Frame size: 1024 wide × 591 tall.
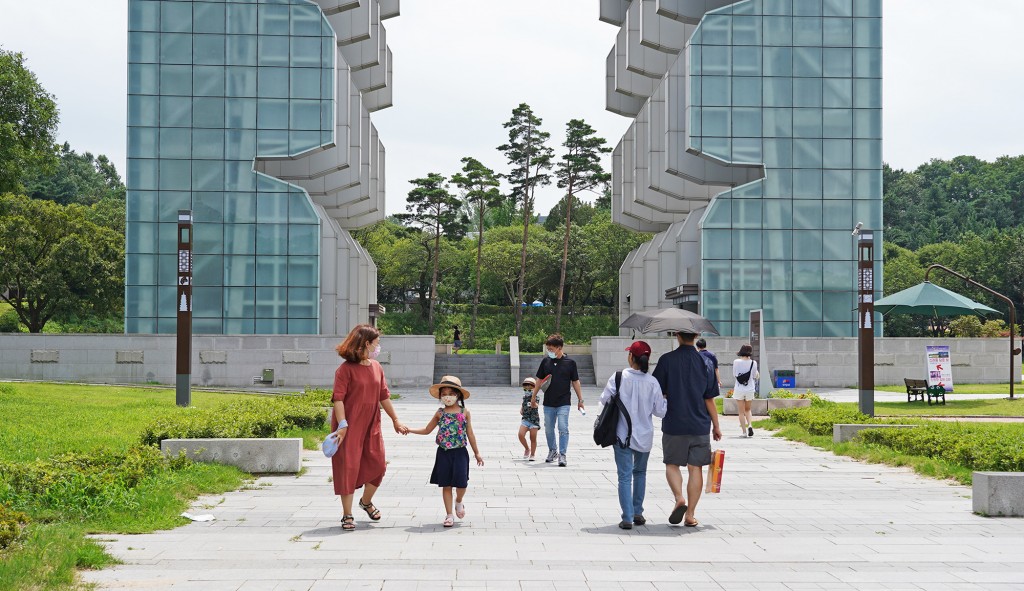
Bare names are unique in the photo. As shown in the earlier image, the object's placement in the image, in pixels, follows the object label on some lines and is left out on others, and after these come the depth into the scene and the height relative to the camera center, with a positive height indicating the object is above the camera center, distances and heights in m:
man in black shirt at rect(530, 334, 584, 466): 14.62 -0.82
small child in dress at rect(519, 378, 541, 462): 15.32 -1.41
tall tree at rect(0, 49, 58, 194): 25.33 +4.96
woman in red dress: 9.38 -0.88
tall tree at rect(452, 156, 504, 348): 68.56 +9.15
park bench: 28.15 -1.70
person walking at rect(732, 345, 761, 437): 19.67 -1.19
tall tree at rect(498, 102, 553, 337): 69.19 +11.24
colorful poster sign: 28.03 -1.21
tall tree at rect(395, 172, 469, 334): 70.06 +7.68
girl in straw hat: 9.62 -1.13
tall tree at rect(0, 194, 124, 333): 54.25 +3.17
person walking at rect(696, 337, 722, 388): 11.26 -0.37
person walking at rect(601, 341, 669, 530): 9.71 -0.83
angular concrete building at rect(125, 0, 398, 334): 42.41 +6.87
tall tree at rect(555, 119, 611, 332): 69.19 +10.66
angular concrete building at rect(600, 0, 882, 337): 42.81 +7.17
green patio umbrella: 30.14 +0.60
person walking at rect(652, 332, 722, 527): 9.80 -0.86
